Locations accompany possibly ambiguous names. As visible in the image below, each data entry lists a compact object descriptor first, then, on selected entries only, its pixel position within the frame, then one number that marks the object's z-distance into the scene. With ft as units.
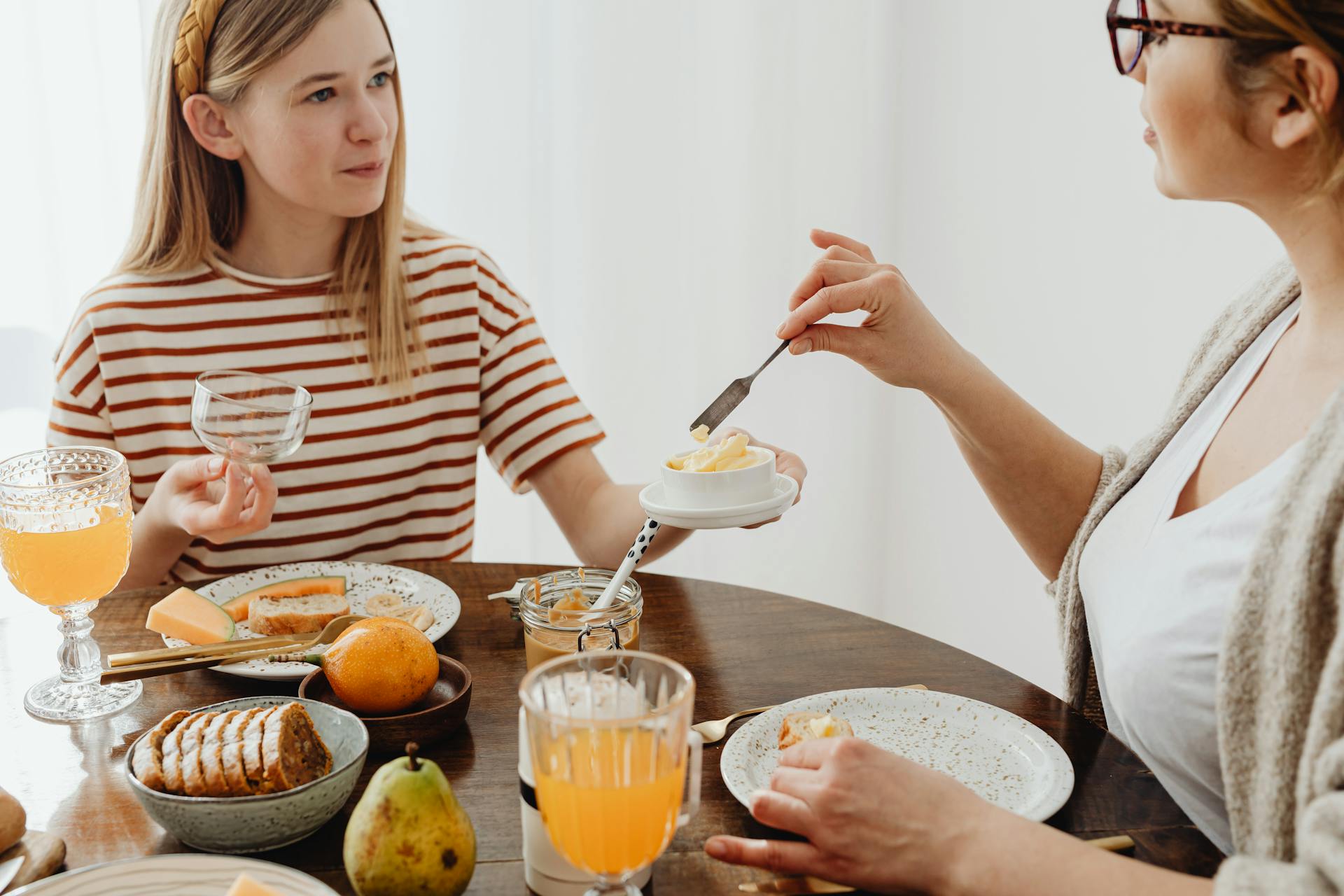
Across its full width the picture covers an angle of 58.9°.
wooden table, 3.43
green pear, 3.01
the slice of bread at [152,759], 3.31
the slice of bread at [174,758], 3.30
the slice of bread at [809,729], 3.85
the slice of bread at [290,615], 4.75
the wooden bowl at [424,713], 3.80
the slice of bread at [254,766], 3.28
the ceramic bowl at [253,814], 3.20
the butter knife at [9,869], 3.08
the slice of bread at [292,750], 3.28
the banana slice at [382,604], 4.99
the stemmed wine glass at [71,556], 4.29
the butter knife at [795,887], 3.21
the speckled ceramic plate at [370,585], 4.94
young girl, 6.17
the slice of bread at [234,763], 3.27
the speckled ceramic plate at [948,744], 3.67
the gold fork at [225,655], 4.11
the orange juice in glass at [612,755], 2.75
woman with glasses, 3.19
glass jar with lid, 4.07
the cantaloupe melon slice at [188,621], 4.54
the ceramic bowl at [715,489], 4.41
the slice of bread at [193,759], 3.28
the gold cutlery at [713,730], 3.97
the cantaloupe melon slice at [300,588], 5.03
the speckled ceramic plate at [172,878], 2.96
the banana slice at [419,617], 4.76
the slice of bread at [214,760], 3.28
